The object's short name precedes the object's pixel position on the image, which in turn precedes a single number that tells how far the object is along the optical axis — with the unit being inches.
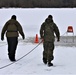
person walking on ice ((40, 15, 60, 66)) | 514.2
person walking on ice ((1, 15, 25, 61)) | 544.6
